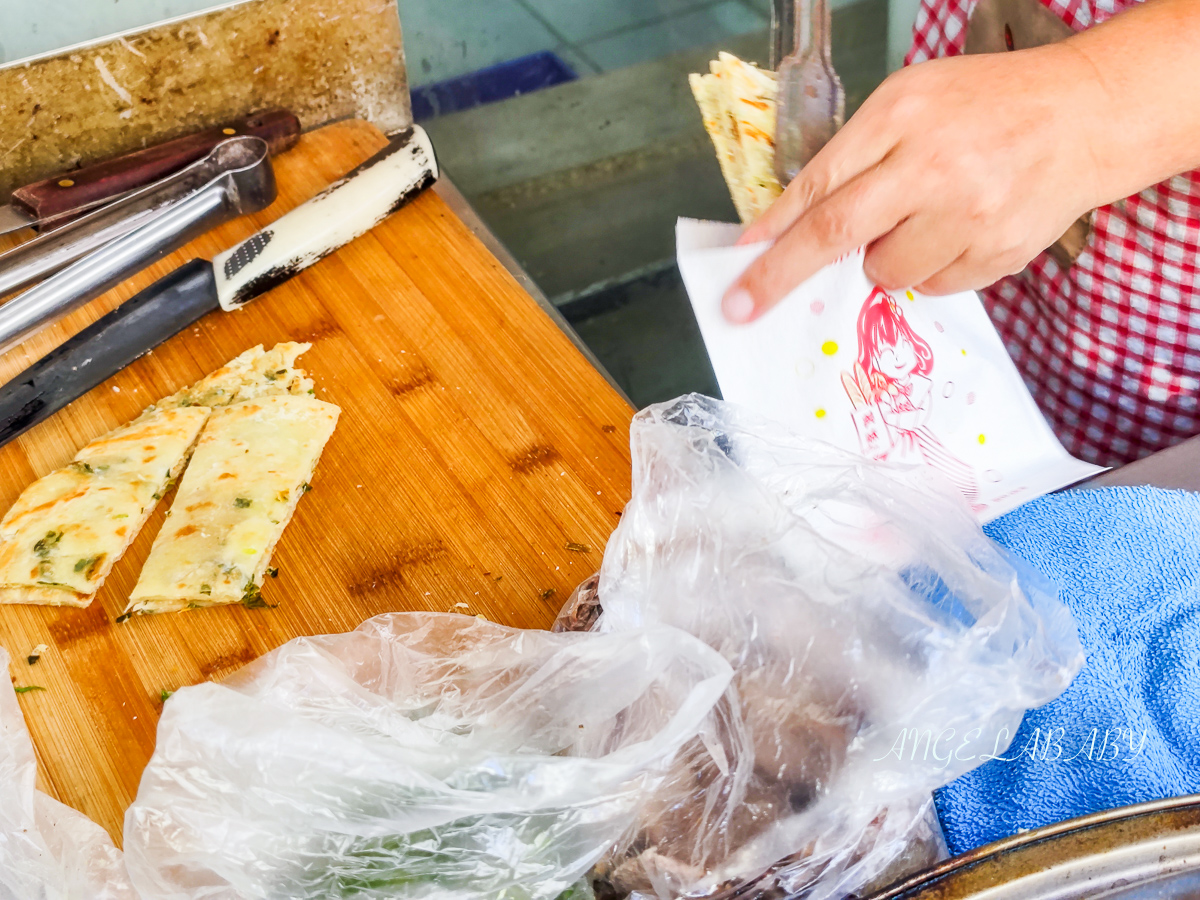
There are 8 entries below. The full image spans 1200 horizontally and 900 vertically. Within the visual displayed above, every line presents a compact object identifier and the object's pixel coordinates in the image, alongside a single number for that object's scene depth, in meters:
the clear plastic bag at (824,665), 0.51
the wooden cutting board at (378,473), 0.61
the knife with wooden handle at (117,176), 0.73
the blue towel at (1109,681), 0.54
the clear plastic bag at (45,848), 0.54
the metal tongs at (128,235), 0.70
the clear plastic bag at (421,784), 0.51
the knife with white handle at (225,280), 0.68
